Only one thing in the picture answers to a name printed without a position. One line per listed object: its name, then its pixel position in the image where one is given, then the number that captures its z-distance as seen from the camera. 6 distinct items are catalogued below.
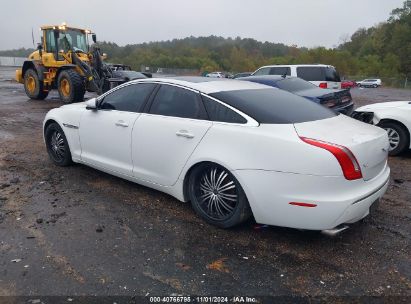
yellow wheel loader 13.89
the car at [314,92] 8.16
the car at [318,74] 12.99
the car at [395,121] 6.60
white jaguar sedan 3.16
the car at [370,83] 43.31
